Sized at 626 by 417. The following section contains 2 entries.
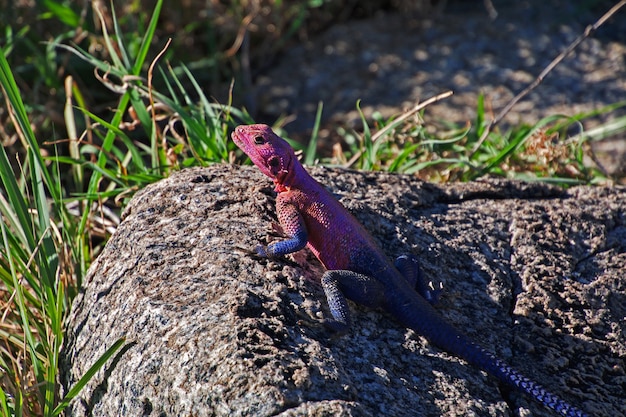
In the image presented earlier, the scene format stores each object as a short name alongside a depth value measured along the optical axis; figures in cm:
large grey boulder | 408
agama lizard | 454
